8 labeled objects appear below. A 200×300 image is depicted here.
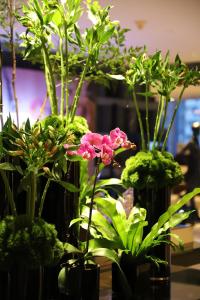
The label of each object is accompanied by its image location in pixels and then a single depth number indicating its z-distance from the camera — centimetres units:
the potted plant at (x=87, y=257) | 125
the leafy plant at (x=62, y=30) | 139
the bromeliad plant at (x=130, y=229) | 151
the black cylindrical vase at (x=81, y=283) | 129
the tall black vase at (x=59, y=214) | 137
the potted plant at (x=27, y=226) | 112
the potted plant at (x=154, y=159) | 163
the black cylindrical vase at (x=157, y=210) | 165
